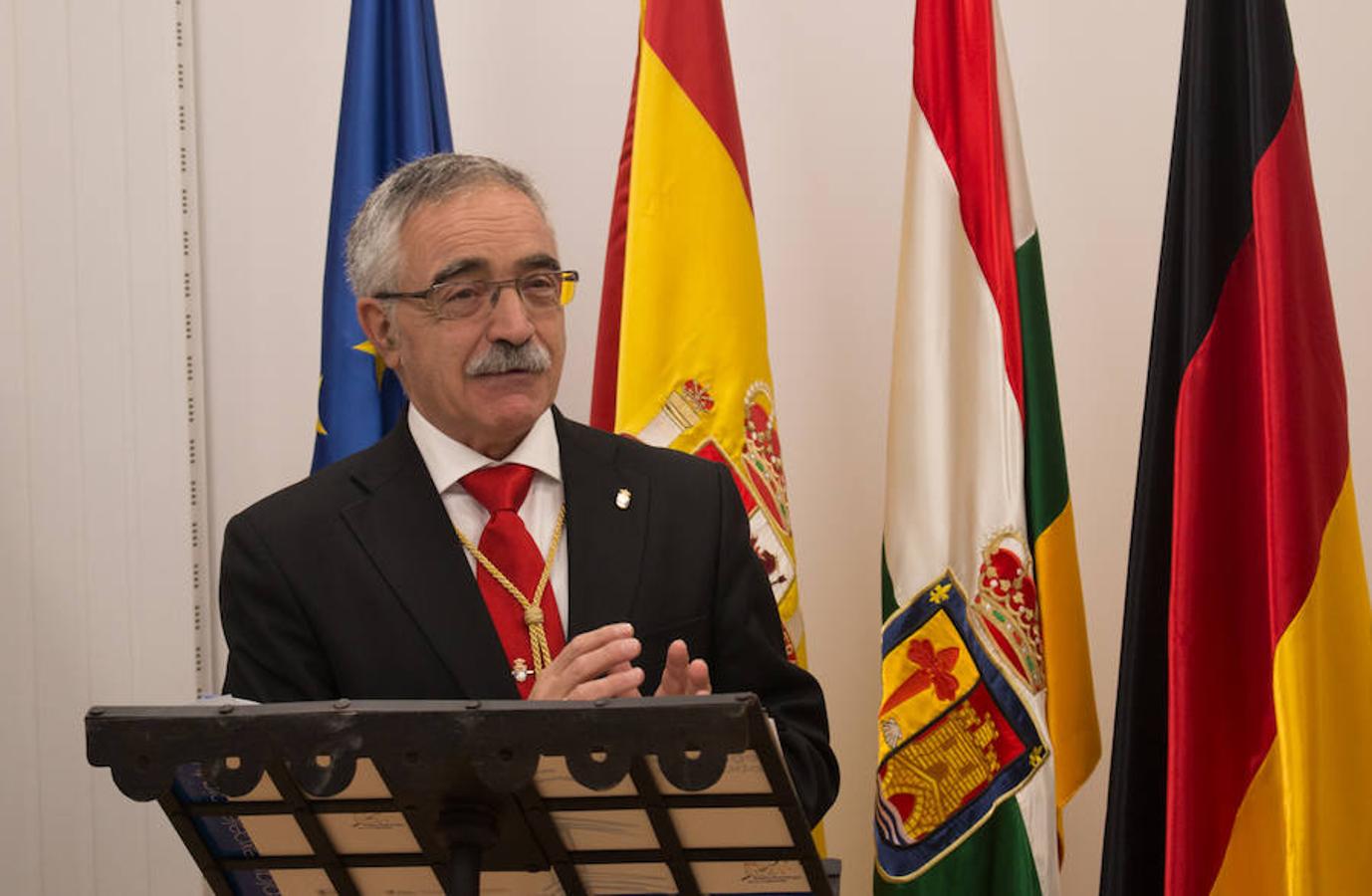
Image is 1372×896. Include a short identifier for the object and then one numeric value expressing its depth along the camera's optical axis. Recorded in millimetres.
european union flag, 3301
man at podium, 2078
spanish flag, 3109
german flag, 2504
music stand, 1309
